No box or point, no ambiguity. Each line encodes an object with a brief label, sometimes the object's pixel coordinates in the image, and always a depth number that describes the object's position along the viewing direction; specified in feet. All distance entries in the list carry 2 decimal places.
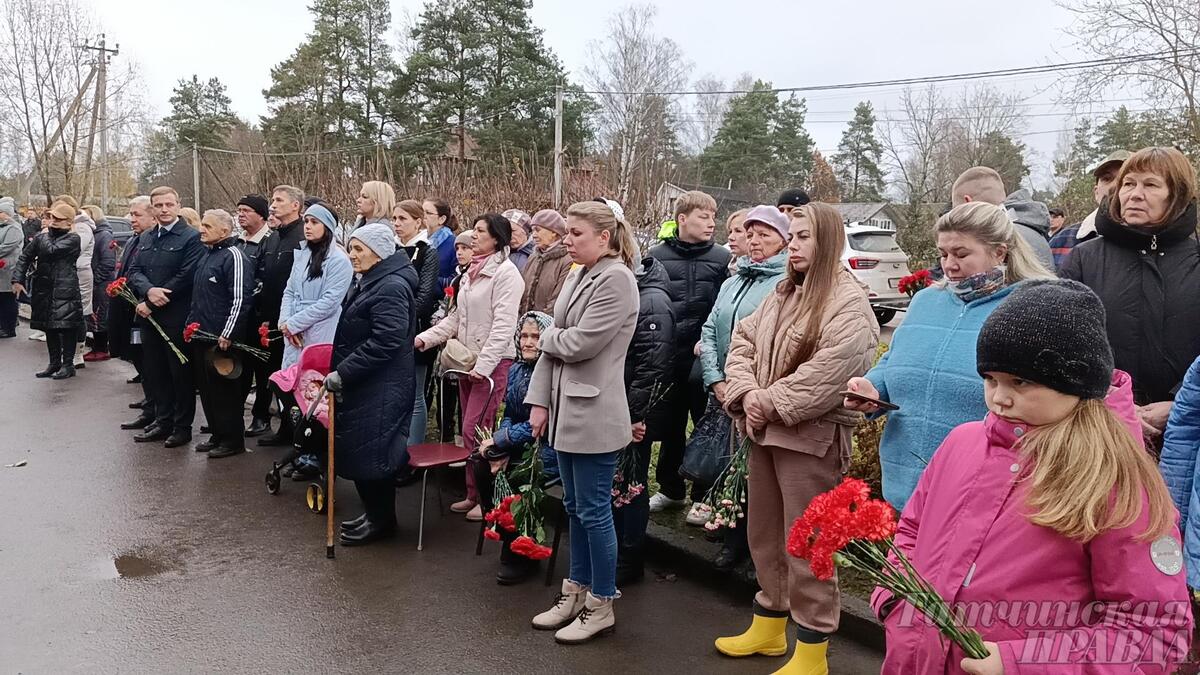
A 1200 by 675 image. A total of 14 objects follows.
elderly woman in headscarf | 15.21
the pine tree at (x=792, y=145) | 158.10
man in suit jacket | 25.00
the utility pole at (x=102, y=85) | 81.51
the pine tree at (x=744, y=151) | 152.56
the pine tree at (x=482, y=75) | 107.76
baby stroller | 18.17
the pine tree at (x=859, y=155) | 197.98
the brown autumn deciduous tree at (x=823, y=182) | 154.95
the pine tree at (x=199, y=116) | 154.71
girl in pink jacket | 5.70
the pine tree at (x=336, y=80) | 119.55
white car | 52.75
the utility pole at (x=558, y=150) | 57.15
